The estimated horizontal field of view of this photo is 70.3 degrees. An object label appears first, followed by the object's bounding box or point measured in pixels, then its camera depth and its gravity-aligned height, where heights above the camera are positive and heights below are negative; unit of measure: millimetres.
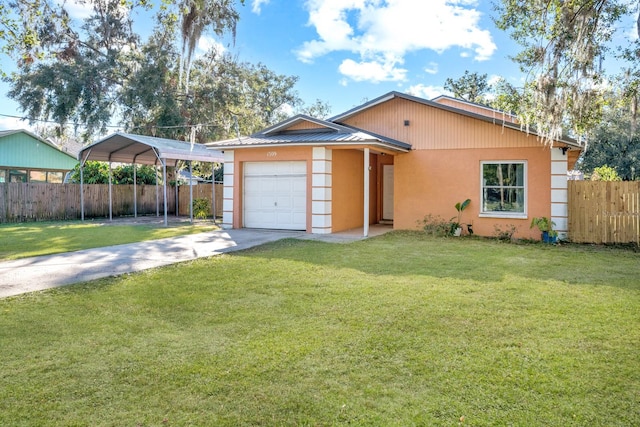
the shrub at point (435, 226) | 12883 -747
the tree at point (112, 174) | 20784 +1239
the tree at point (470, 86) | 33469 +8508
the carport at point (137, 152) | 15414 +1851
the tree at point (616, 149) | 30583 +3573
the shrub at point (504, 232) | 12298 -885
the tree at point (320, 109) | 42588 +8622
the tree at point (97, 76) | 22312 +6268
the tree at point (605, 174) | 21953 +1292
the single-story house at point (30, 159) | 22989 +2236
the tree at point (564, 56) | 8453 +2798
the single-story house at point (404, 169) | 12289 +892
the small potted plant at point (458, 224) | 12773 -683
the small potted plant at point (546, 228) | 11734 -733
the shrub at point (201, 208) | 19136 -342
